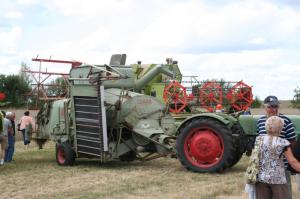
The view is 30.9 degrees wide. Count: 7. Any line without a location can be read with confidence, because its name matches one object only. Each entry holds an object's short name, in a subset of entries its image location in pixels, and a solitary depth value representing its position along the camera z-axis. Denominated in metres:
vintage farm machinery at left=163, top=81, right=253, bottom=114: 17.41
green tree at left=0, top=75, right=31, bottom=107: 40.76
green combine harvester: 10.81
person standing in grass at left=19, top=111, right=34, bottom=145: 18.81
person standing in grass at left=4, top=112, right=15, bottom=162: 14.32
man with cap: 6.16
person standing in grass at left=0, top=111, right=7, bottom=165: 12.91
